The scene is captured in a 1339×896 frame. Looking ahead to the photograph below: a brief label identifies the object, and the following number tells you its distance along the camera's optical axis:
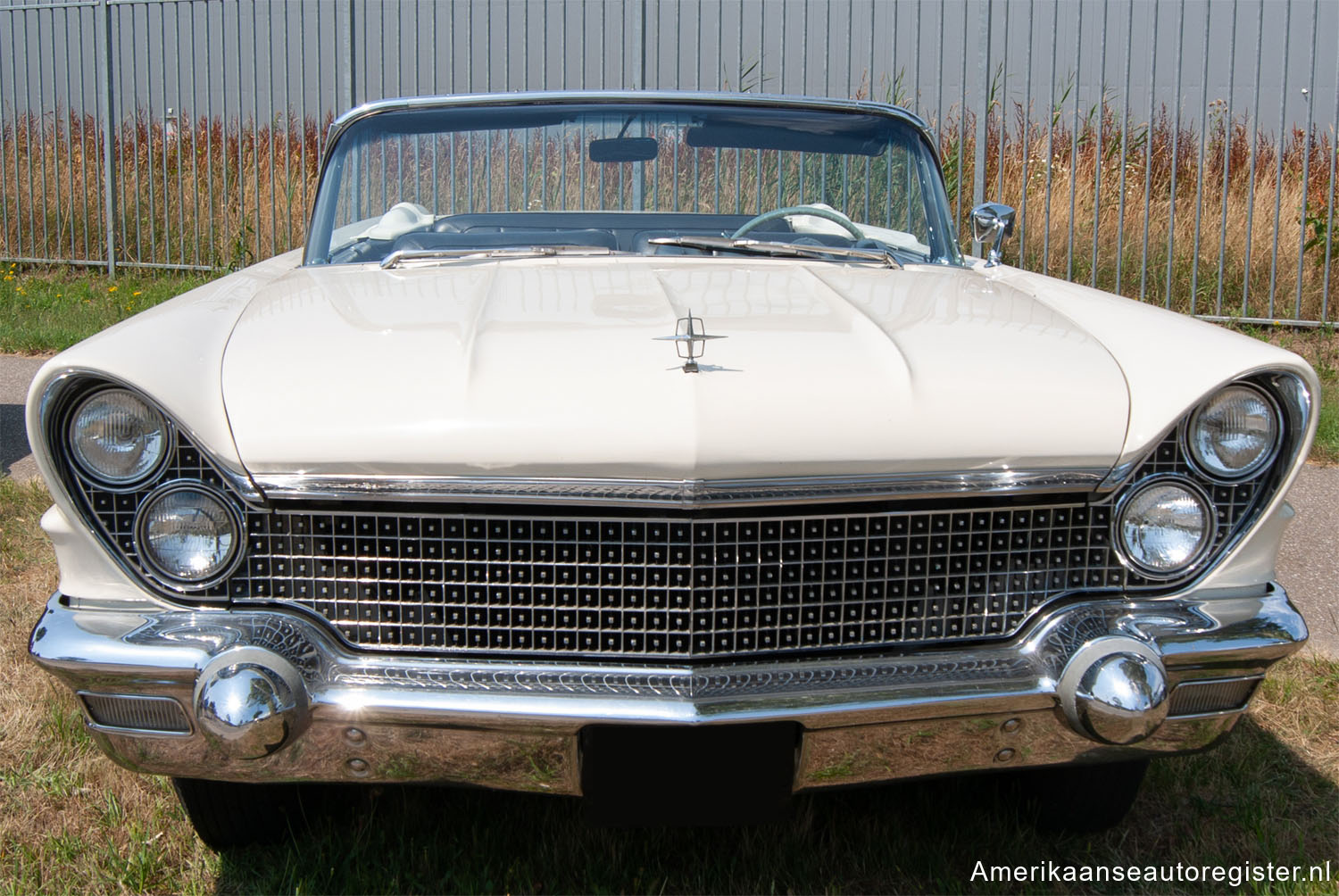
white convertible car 1.72
